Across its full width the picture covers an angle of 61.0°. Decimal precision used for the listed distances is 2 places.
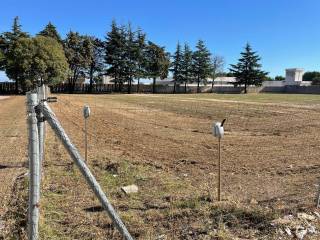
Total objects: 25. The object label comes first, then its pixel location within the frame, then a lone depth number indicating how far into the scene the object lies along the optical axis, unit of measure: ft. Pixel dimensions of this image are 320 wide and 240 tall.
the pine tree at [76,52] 149.20
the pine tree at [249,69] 178.48
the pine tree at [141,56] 163.37
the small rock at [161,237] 10.39
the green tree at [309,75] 264.74
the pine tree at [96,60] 159.00
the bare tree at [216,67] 191.33
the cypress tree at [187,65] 179.81
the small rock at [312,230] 10.68
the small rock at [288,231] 10.46
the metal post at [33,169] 8.15
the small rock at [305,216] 11.49
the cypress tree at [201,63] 181.53
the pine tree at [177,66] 180.07
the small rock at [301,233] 10.42
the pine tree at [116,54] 158.47
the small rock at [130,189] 14.84
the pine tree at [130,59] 159.66
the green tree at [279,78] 294.79
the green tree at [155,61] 170.79
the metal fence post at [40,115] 8.22
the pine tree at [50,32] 147.34
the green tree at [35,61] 117.26
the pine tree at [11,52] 119.85
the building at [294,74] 254.75
